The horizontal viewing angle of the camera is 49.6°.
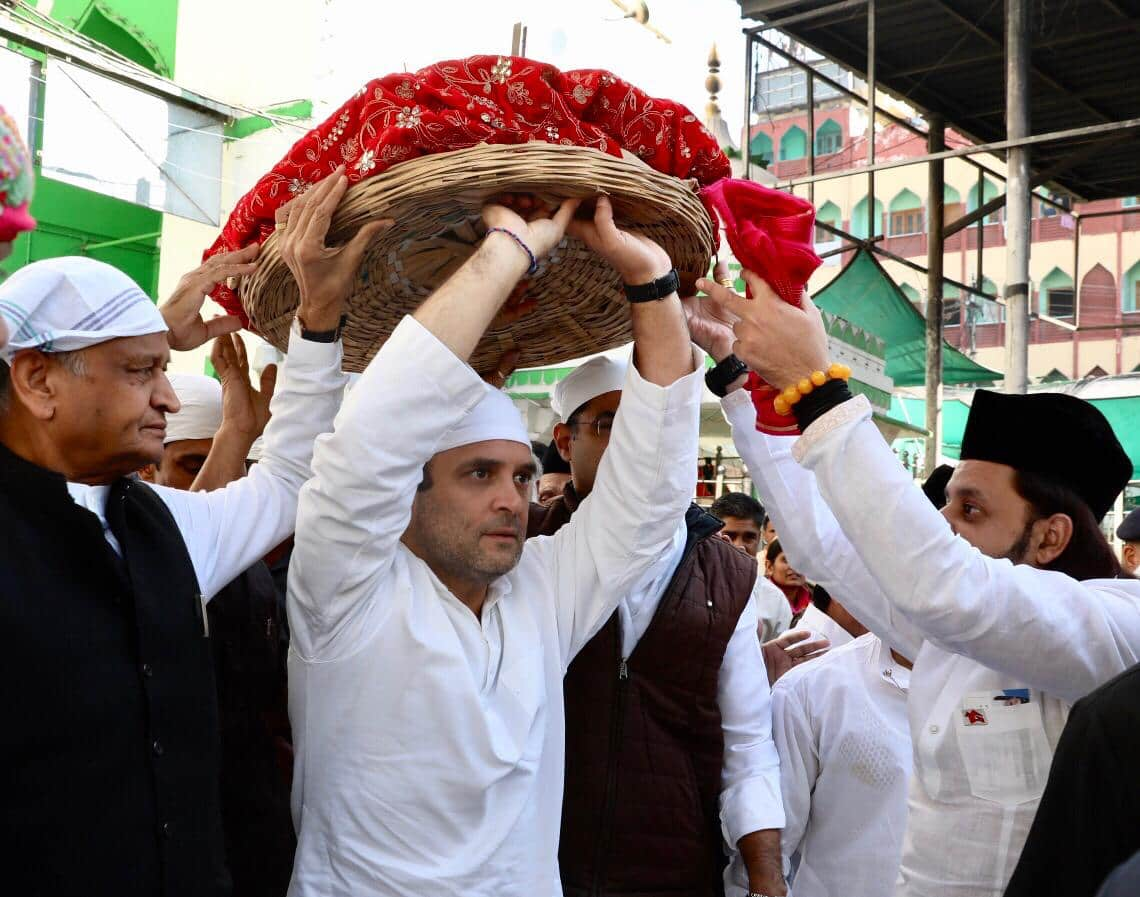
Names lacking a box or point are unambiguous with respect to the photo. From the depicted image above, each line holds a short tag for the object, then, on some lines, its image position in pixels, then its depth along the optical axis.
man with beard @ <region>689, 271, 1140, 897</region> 2.06
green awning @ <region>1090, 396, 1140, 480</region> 13.14
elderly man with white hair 1.87
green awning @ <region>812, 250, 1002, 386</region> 10.61
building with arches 31.66
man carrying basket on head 2.24
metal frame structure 8.95
